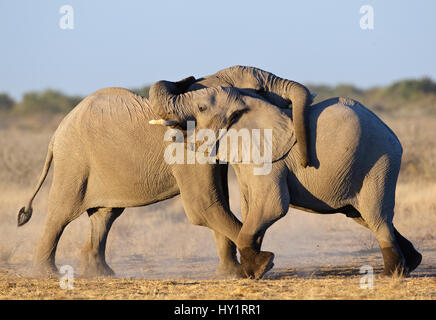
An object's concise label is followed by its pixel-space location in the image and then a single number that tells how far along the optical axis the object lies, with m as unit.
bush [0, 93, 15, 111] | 94.62
